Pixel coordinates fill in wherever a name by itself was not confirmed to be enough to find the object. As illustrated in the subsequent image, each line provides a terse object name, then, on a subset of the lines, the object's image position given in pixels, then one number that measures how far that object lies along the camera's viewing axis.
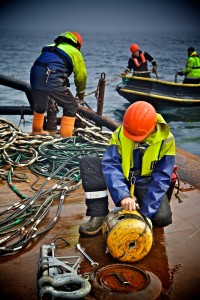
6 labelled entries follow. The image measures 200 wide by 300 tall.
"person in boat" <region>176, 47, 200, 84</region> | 14.04
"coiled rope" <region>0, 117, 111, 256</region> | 3.38
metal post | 7.74
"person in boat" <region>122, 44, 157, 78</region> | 13.55
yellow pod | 2.89
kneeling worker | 3.10
